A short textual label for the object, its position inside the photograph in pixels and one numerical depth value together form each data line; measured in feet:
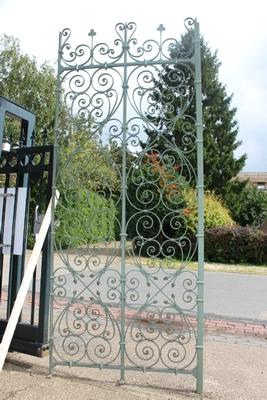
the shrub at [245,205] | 102.12
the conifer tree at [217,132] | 102.78
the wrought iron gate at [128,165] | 14.05
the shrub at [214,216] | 63.57
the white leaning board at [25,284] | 13.60
